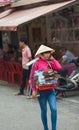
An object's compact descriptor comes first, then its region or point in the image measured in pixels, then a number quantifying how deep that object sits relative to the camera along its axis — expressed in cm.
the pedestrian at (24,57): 1264
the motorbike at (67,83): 1174
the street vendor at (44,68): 762
